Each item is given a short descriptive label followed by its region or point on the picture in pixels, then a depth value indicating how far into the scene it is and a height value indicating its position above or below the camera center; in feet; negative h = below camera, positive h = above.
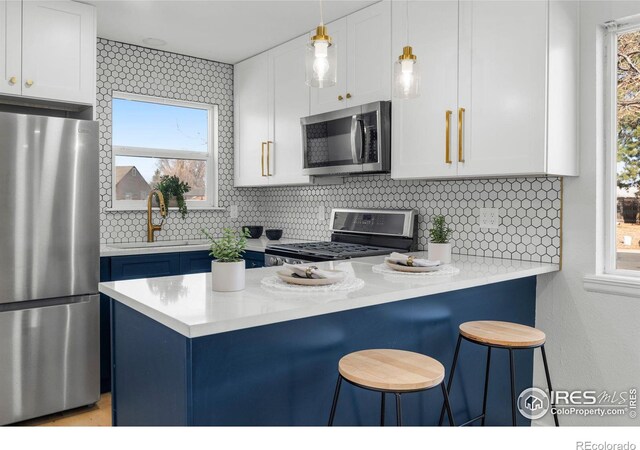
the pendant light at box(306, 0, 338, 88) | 5.68 +1.78
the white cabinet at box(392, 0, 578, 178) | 7.56 +2.04
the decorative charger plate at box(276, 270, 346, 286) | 6.07 -0.78
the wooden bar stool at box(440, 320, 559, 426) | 6.19 -1.52
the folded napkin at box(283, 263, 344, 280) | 6.15 -0.71
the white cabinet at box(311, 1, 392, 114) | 9.84 +3.20
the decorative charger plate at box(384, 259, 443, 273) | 7.27 -0.76
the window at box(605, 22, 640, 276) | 7.95 +1.06
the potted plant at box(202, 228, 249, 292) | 5.74 -0.56
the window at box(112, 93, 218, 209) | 13.01 +1.85
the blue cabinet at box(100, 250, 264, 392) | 10.37 -1.18
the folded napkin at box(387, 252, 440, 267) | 7.36 -0.67
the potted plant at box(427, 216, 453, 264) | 8.31 -0.48
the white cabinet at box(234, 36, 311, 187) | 12.16 +2.59
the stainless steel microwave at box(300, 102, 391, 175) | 9.77 +1.57
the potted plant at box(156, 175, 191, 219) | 13.18 +0.66
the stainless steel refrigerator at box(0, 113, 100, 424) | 8.86 -0.93
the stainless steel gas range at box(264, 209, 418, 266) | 10.16 -0.53
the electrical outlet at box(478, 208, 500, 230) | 9.26 -0.03
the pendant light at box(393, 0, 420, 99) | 6.14 +1.72
